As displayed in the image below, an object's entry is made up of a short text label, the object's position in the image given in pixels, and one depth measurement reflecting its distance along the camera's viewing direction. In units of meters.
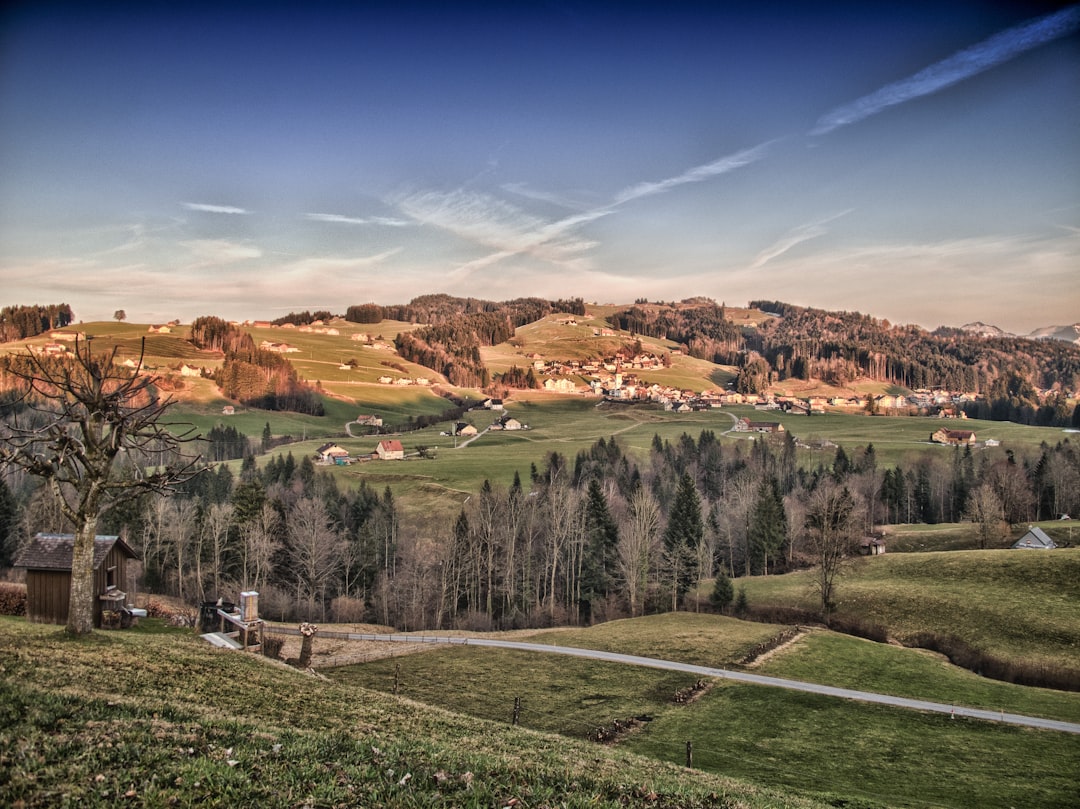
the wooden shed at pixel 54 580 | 27.33
